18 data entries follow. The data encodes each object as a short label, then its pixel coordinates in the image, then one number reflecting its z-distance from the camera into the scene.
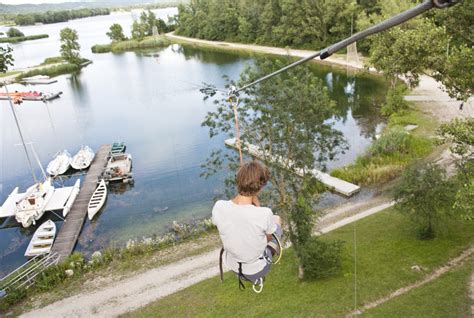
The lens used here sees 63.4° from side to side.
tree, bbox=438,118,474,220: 8.91
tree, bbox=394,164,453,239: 12.83
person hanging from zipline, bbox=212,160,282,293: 3.71
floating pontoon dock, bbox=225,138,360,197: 20.37
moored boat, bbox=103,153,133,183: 25.20
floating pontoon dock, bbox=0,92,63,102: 47.00
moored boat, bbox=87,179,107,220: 21.53
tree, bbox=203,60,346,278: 12.88
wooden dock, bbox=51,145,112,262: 18.56
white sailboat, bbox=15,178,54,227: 20.94
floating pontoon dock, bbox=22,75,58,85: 57.12
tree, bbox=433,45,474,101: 9.98
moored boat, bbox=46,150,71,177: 26.97
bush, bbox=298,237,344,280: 11.92
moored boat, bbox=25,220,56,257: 18.19
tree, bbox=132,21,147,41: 88.28
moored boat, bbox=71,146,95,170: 27.73
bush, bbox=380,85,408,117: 30.64
